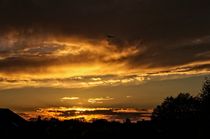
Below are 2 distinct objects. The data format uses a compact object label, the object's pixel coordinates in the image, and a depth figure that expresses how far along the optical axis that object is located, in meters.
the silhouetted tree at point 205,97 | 106.94
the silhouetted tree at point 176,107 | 123.31
